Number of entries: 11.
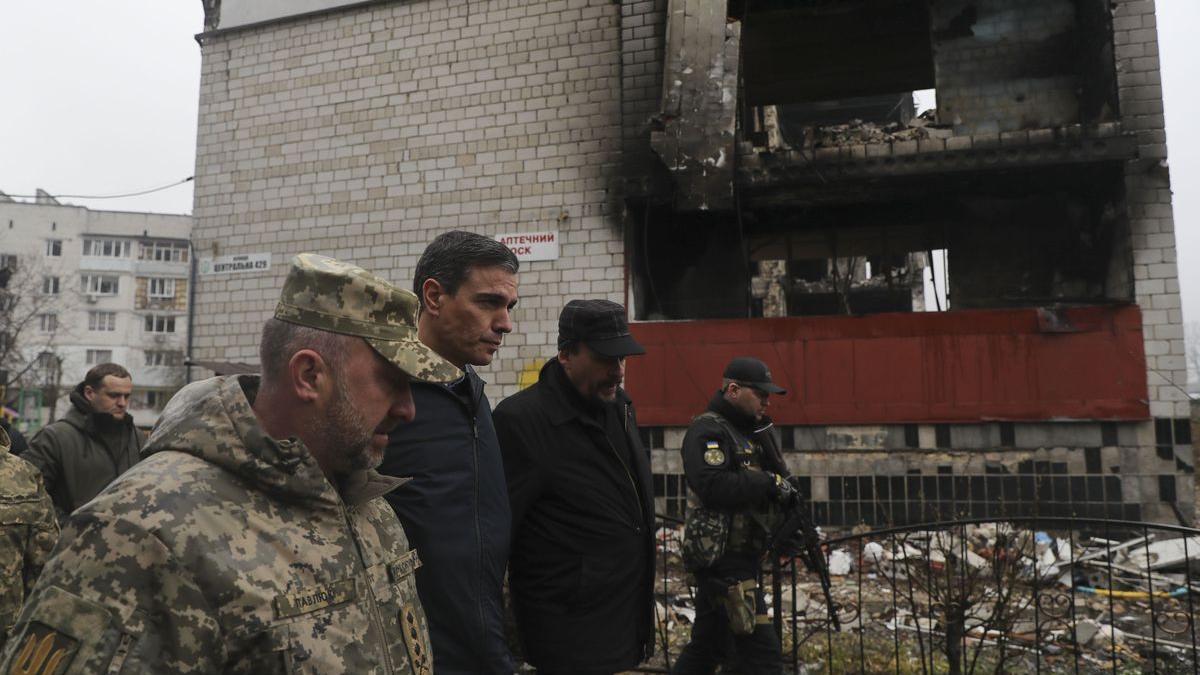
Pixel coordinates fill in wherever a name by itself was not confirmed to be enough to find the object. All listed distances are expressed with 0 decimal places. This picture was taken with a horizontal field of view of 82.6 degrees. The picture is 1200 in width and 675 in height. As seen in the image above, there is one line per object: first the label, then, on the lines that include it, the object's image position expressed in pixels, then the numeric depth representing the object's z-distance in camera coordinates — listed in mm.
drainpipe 12172
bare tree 25938
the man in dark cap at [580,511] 2525
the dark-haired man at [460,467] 1848
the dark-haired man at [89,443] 4445
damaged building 9070
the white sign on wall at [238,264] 12062
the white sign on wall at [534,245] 10836
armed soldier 3568
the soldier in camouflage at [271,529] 981
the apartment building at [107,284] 46469
